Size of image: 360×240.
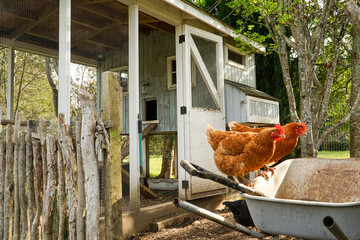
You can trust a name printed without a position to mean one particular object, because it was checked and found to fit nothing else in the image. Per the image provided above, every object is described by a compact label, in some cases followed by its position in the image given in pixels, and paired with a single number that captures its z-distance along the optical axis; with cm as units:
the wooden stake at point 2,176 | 311
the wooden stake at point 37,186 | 275
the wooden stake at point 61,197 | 255
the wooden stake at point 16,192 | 294
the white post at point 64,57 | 329
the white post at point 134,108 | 406
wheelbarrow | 183
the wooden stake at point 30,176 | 285
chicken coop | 397
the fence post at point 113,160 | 243
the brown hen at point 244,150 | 299
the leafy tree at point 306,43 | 499
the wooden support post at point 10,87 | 430
